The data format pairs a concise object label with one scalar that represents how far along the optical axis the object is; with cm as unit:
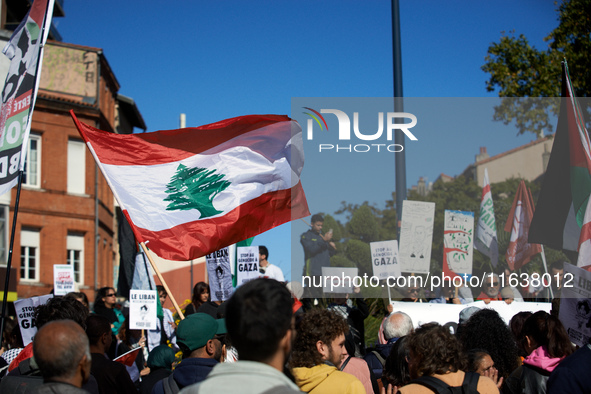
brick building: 3102
